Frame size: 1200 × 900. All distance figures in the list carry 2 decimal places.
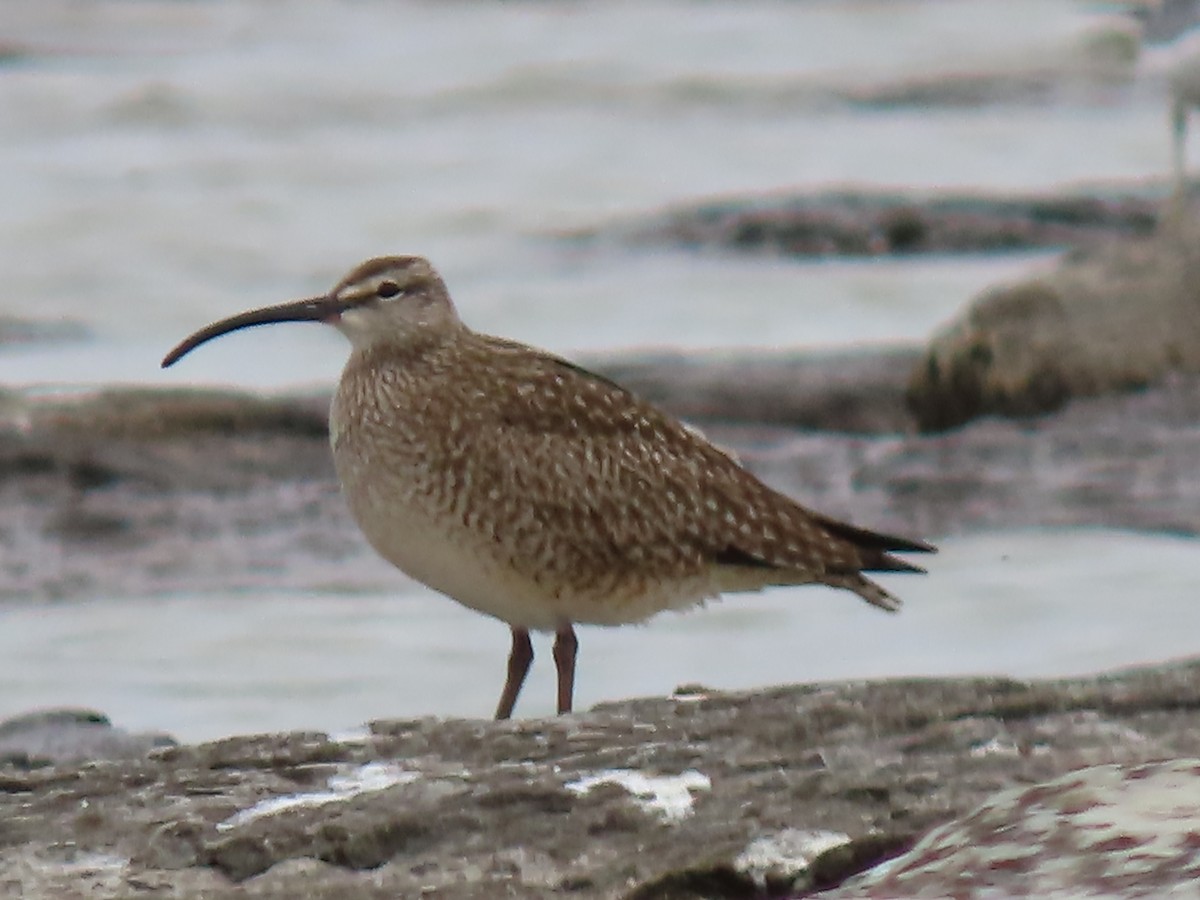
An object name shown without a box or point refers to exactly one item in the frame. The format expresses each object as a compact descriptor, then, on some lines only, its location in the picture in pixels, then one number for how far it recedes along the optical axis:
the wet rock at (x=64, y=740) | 12.79
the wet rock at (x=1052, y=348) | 22.61
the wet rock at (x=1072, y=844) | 7.57
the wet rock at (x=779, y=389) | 23.03
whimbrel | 13.20
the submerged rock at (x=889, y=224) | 32.12
